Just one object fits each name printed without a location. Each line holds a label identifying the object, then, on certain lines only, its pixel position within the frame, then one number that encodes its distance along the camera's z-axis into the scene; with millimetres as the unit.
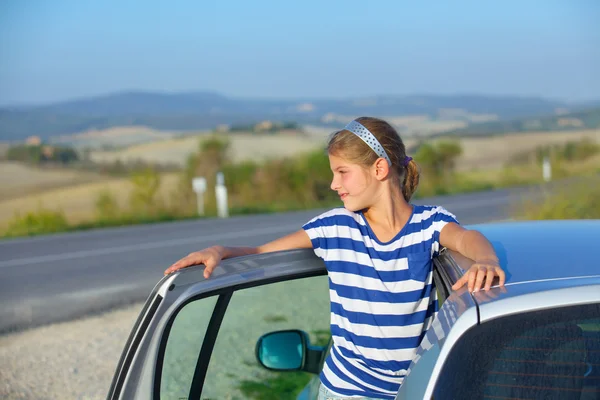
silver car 1712
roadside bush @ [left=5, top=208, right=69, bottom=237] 19284
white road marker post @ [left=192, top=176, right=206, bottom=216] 20906
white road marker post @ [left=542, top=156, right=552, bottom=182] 30697
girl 2365
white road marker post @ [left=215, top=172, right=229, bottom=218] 20453
